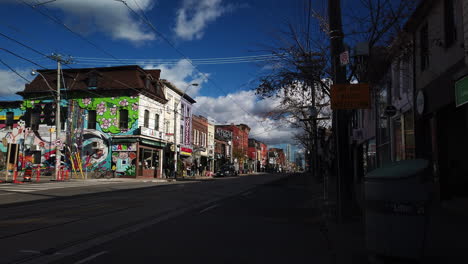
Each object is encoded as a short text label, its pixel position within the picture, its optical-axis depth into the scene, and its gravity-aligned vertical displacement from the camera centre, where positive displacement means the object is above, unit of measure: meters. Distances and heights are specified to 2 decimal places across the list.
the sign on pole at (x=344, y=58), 7.84 +2.24
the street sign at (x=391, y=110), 16.45 +2.41
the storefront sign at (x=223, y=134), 69.94 +5.81
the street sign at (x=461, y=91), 9.07 +1.85
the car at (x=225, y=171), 51.66 -0.92
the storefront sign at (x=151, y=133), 35.88 +3.09
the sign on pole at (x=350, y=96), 7.89 +1.45
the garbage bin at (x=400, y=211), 4.81 -0.59
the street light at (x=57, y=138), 27.41 +1.80
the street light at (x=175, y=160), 35.84 +0.33
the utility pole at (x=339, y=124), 8.42 +0.93
